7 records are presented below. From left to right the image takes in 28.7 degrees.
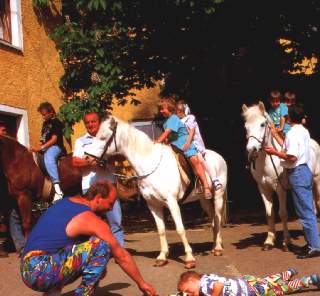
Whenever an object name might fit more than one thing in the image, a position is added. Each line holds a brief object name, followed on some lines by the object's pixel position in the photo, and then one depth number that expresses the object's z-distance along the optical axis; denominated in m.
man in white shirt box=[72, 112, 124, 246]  8.27
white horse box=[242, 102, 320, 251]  8.70
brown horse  9.75
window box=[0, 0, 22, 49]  14.32
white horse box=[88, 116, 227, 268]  8.30
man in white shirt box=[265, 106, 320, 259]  8.14
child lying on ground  5.74
